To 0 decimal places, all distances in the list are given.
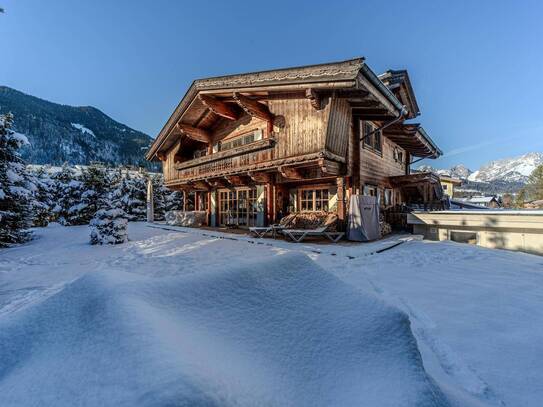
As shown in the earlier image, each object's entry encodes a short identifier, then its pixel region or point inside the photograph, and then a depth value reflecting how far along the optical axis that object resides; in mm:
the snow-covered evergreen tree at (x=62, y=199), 17823
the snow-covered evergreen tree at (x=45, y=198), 15656
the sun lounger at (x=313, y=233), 8328
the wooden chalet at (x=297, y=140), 8102
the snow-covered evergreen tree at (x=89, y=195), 17578
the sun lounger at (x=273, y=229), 9633
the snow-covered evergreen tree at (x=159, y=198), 21812
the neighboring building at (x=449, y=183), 28958
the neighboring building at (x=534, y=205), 22712
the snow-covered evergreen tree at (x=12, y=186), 8617
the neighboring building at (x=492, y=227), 6882
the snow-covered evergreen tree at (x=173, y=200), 22686
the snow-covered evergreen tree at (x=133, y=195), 20859
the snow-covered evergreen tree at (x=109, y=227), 8695
